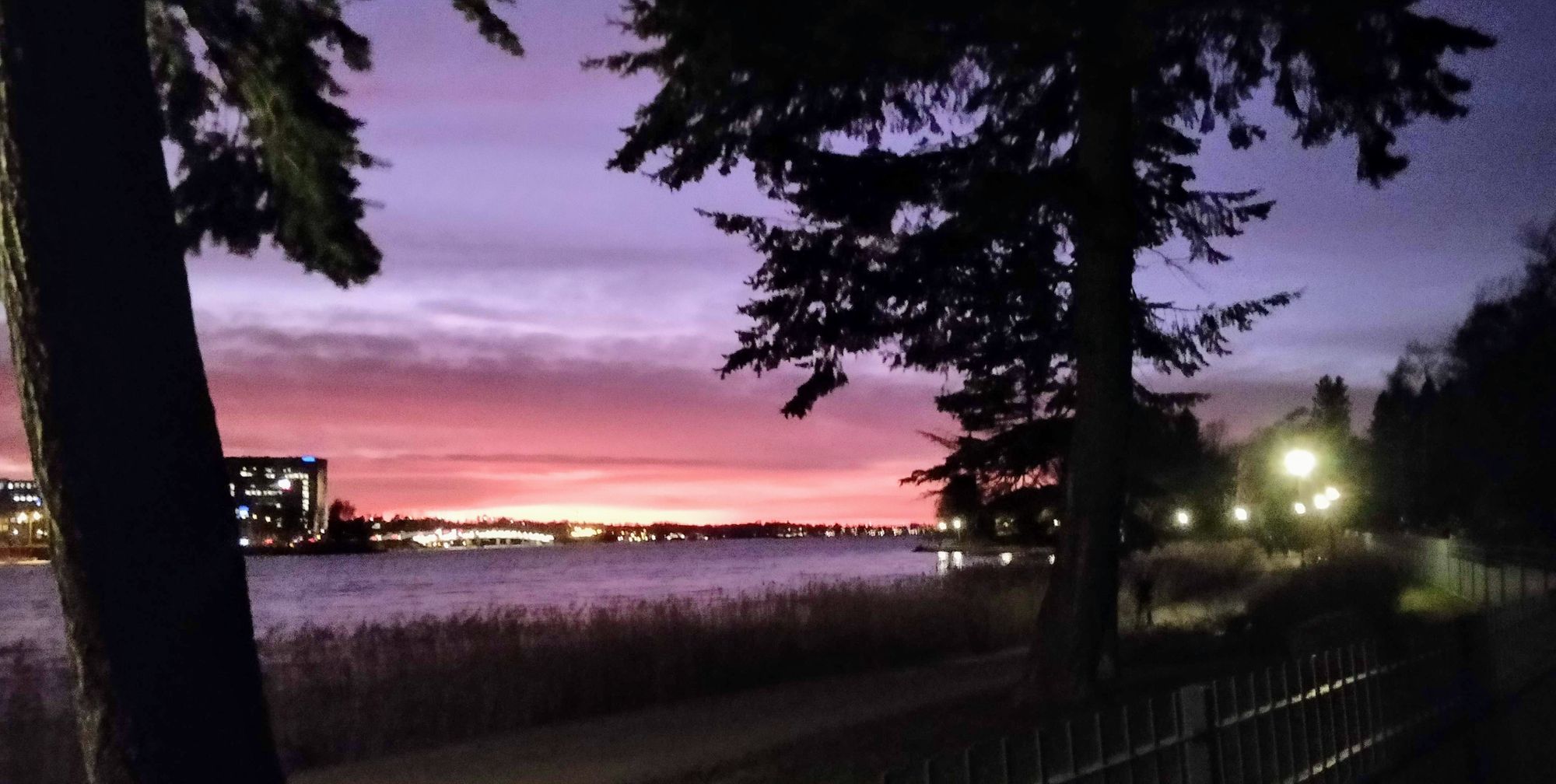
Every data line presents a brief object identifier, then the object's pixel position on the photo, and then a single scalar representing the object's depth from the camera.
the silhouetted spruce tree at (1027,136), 12.81
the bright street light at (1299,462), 32.94
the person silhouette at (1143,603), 28.24
